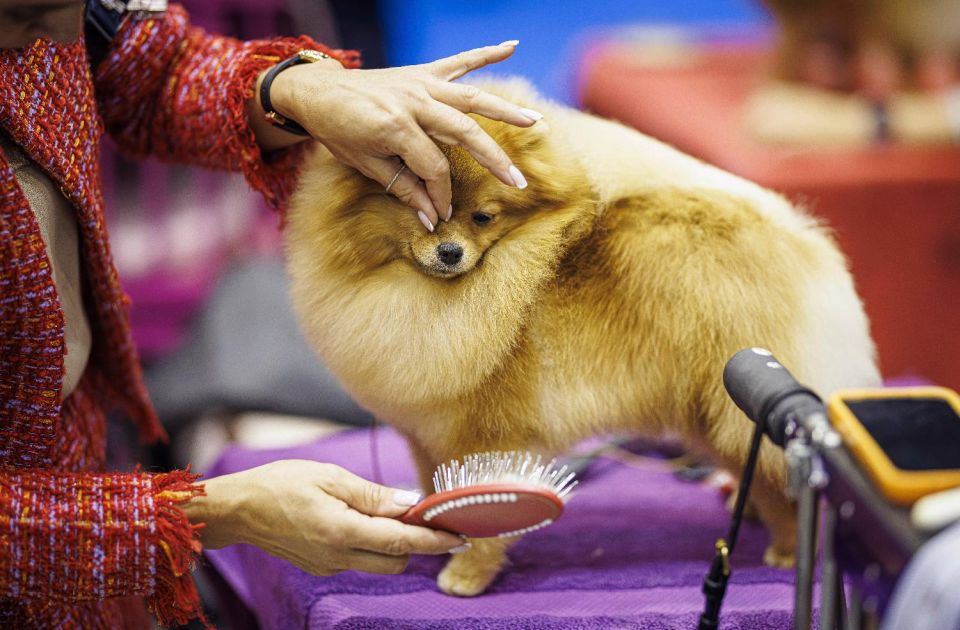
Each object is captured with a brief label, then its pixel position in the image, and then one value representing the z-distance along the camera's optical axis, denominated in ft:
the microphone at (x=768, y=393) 4.93
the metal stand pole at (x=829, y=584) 4.86
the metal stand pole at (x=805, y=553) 4.88
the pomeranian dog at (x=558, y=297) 5.59
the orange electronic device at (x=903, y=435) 4.70
